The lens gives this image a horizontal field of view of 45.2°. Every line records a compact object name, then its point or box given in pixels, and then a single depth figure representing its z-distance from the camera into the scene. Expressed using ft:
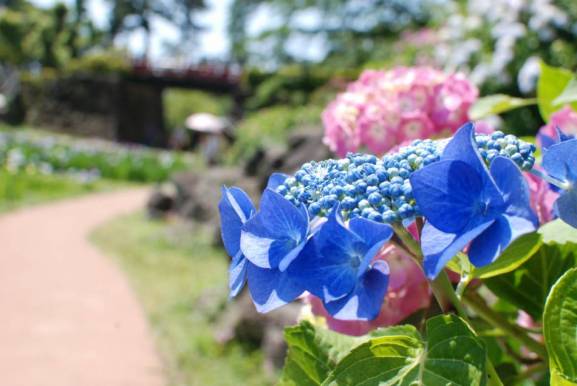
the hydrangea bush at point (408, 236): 1.37
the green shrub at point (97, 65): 79.05
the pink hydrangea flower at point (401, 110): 3.44
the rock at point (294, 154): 18.37
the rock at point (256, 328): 12.33
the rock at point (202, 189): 26.95
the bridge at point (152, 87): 81.51
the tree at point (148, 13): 143.13
